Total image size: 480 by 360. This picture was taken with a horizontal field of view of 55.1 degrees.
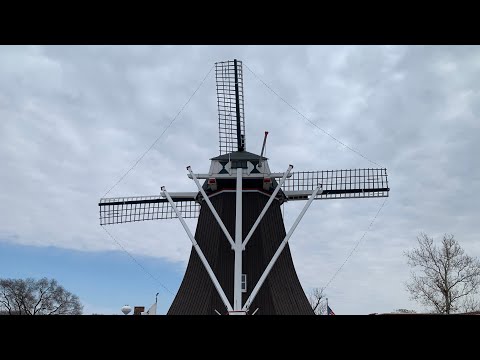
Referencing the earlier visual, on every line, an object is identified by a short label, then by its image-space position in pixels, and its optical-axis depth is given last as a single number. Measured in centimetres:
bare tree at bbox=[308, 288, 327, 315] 4388
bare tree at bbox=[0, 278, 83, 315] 4241
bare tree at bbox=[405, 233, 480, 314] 2552
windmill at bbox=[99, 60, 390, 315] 1872
